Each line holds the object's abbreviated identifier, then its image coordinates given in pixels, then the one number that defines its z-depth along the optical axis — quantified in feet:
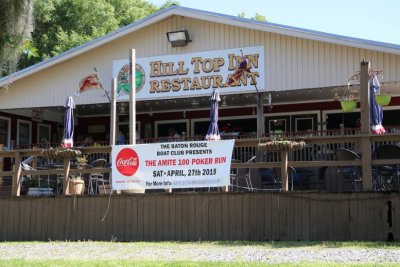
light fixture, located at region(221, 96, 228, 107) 57.45
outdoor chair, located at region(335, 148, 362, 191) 34.01
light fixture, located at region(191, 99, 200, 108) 58.34
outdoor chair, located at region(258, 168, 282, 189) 38.57
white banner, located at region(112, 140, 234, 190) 34.19
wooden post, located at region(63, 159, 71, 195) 37.68
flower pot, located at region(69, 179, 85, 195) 38.47
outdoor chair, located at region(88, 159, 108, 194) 41.84
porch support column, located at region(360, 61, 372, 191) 31.83
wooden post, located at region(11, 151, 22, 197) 39.06
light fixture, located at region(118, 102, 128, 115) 59.41
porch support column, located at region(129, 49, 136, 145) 38.29
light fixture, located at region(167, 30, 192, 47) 53.06
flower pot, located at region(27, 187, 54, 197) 43.68
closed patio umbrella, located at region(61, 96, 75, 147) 41.24
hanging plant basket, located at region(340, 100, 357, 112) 42.29
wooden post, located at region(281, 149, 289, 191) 33.12
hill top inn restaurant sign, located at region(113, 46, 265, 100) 51.26
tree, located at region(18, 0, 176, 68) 98.63
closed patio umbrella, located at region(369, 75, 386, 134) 33.44
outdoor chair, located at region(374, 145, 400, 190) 33.42
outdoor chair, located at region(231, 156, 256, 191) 37.66
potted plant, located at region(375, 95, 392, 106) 40.47
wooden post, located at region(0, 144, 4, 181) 58.68
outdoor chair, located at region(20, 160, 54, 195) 45.73
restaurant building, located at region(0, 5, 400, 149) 48.88
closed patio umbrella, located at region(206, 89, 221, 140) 41.22
